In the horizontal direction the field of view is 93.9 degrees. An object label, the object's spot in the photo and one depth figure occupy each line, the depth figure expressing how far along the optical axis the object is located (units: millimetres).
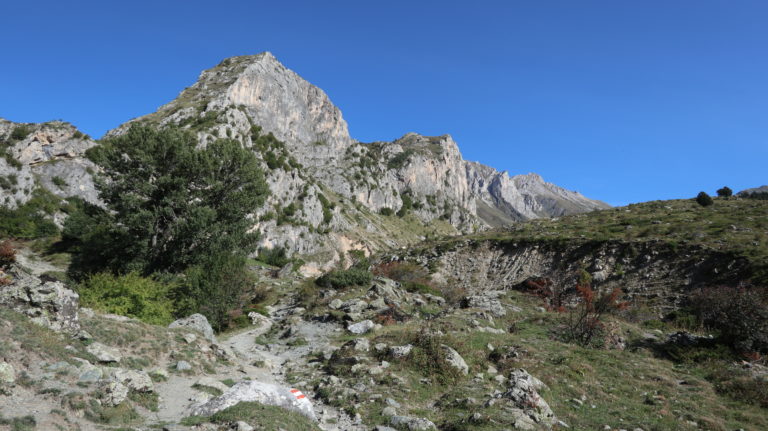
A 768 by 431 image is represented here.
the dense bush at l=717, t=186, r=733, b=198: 56344
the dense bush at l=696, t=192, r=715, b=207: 44438
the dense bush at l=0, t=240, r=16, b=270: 27519
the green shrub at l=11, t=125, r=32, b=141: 56875
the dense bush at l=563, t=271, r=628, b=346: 18984
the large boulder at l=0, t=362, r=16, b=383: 7514
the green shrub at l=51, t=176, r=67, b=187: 51812
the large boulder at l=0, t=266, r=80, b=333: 11195
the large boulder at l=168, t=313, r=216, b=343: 16991
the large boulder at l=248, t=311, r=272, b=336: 23575
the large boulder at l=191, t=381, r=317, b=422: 8891
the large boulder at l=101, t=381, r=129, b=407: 8195
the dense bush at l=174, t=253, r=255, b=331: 22547
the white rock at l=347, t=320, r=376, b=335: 20662
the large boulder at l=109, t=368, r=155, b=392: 9242
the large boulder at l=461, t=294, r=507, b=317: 25094
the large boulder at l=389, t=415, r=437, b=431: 9388
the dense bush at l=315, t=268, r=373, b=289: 31078
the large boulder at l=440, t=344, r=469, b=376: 13641
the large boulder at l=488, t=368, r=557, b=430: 9562
